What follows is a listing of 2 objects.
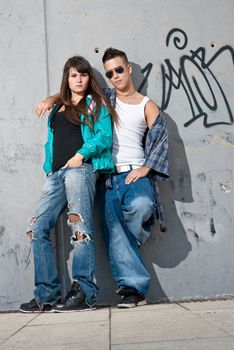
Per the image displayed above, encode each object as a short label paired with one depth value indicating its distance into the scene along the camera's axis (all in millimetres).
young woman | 4863
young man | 5023
